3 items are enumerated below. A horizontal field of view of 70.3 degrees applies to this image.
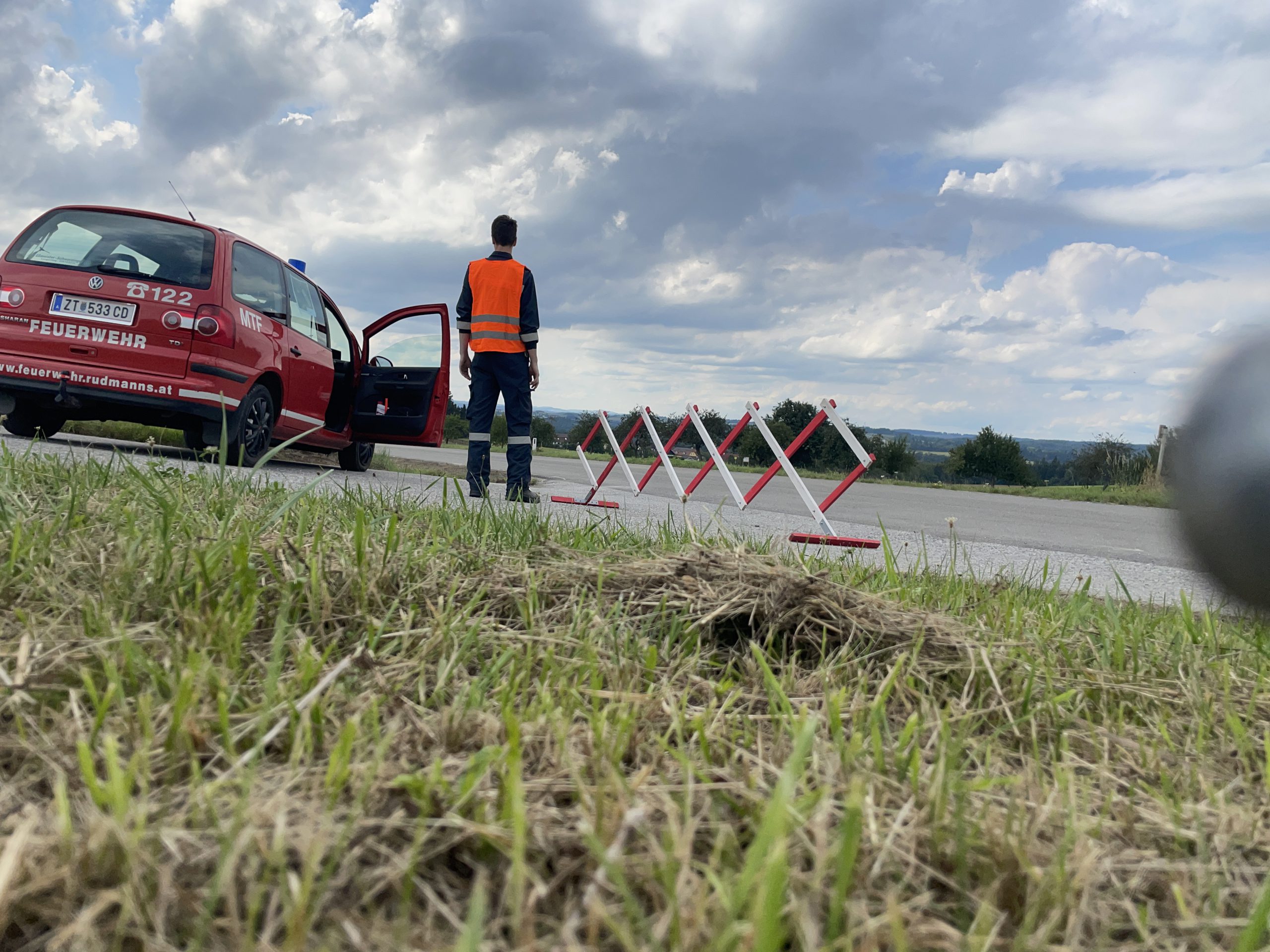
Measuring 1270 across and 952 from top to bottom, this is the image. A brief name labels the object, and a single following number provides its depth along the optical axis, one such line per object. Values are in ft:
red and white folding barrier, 20.94
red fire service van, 22.17
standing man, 23.54
